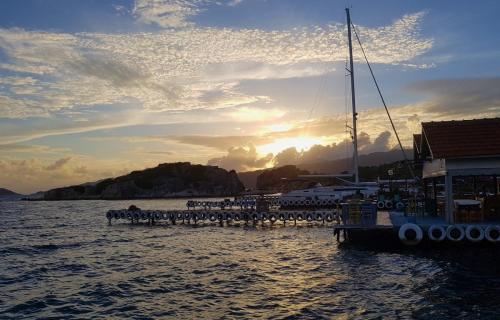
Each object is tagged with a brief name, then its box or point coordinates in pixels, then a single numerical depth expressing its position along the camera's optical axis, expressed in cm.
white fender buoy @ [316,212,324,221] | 4578
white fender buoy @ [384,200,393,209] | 5062
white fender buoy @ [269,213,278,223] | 4825
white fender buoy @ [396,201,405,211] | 4134
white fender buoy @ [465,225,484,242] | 2486
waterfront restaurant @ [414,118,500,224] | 2538
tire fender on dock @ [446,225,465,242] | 2517
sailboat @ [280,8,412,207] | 6284
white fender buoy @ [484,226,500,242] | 2467
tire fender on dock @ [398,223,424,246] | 2602
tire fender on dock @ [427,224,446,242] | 2548
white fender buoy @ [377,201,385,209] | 4869
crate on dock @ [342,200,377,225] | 2884
